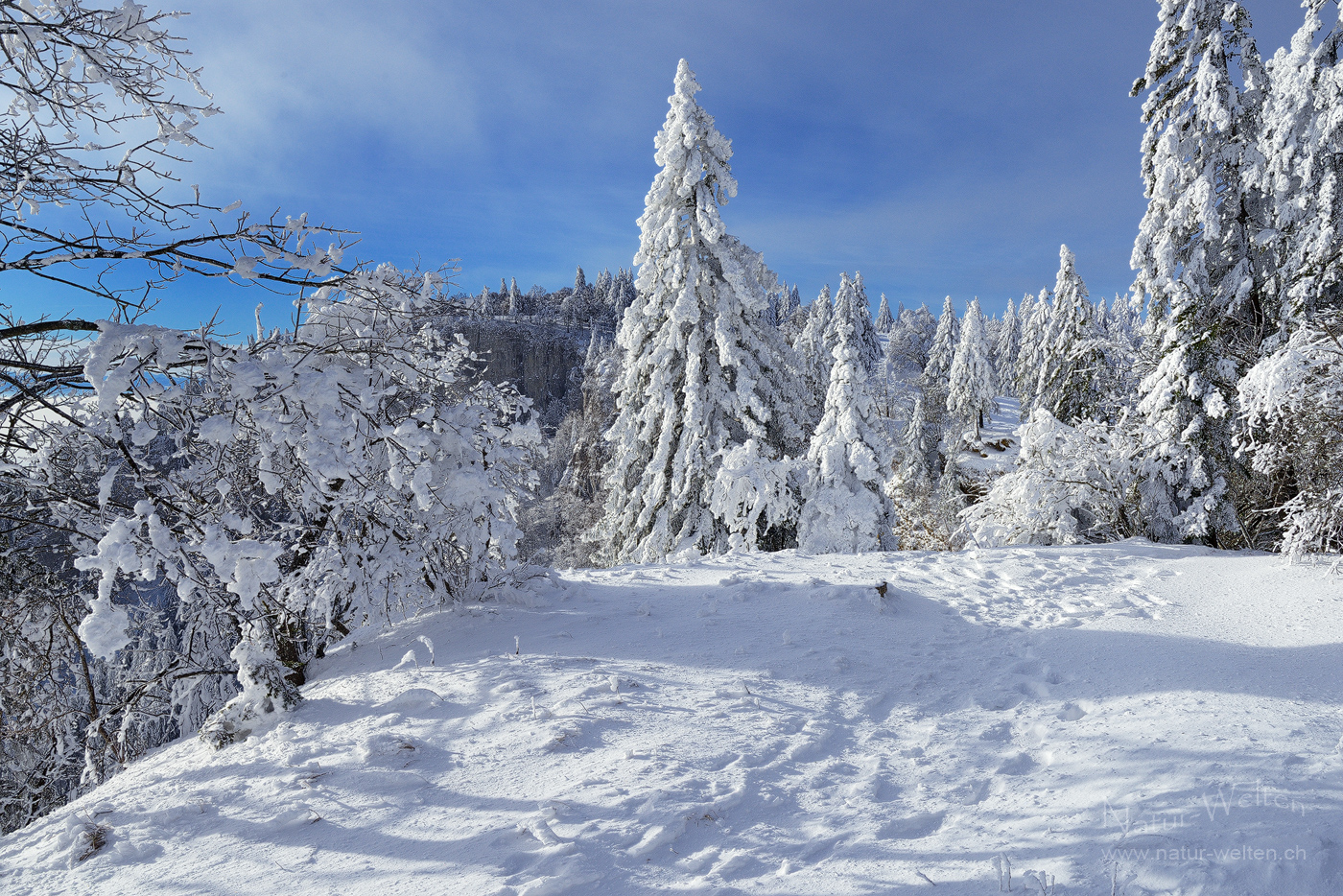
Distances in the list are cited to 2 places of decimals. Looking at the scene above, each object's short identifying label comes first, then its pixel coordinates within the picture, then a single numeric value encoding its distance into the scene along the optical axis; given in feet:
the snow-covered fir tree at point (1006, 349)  242.78
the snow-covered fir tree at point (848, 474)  42.45
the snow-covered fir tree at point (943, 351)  197.16
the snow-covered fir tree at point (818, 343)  121.39
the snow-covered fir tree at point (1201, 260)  32.63
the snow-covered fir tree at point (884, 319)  412.16
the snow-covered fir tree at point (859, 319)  141.38
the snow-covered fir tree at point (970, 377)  161.38
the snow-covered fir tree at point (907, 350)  267.39
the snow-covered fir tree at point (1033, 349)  110.11
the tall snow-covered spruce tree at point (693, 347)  41.60
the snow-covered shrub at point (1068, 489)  34.09
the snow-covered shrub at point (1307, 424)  19.90
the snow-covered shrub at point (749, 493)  38.78
